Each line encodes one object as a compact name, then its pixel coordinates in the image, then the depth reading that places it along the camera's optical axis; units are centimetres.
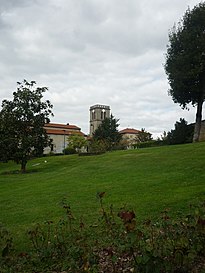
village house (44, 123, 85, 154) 7544
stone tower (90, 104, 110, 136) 8918
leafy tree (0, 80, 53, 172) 2466
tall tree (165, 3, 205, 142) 2647
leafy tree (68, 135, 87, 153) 5147
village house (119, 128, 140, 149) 9748
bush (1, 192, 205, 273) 313
